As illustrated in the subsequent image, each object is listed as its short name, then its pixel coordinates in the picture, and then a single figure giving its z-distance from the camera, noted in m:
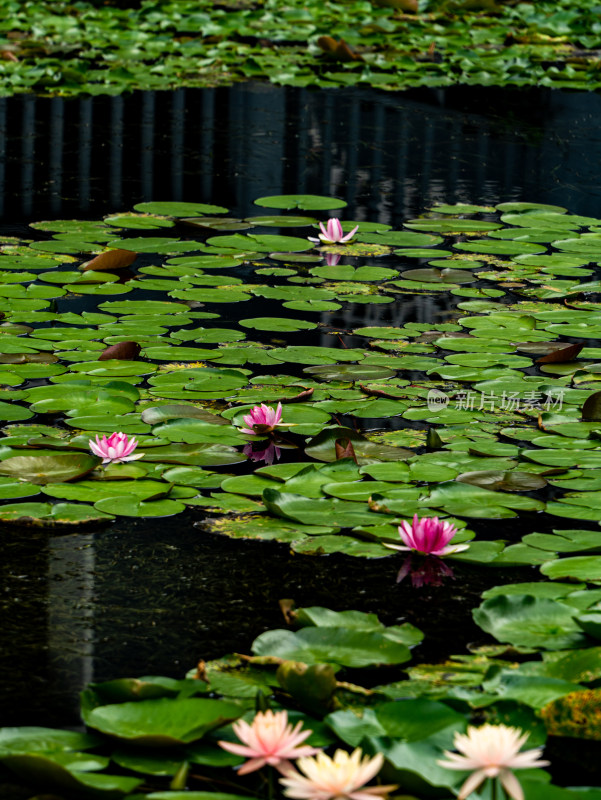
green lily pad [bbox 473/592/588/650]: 7.51
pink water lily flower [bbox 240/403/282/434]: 8.23
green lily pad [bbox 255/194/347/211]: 10.45
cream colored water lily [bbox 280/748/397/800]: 6.97
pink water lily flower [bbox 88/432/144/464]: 8.05
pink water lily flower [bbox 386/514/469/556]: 7.72
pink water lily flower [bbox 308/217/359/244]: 9.78
